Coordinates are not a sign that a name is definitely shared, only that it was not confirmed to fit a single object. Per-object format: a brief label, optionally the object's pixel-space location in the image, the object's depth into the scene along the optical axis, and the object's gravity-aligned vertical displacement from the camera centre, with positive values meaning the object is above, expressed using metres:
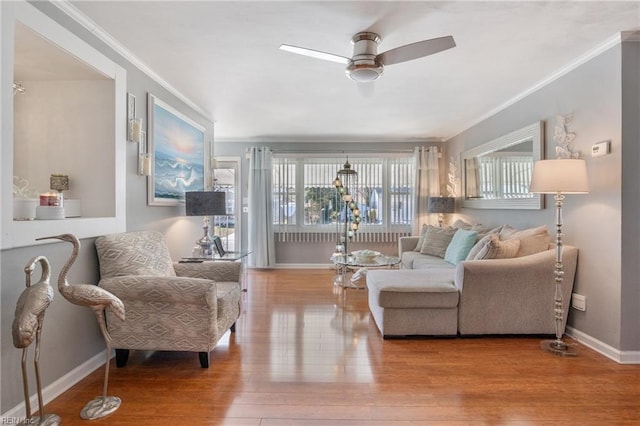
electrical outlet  2.66 -0.75
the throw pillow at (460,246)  3.71 -0.40
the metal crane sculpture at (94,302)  1.72 -0.49
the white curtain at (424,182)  5.74 +0.54
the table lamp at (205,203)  3.37 +0.09
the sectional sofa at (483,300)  2.74 -0.74
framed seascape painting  3.04 +0.62
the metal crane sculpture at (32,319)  1.47 -0.50
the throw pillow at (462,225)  4.48 -0.18
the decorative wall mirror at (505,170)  3.34 +0.53
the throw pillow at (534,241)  2.92 -0.26
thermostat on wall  2.44 +0.50
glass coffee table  3.79 -0.60
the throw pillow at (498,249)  2.88 -0.33
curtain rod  5.84 +1.11
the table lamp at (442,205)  5.22 +0.12
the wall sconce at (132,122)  2.64 +0.74
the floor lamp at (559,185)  2.40 +0.21
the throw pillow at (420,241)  4.79 -0.42
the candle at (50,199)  1.98 +0.08
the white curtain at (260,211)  5.66 +0.02
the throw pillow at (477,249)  3.08 -0.36
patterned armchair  2.13 -0.64
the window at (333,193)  5.83 +0.35
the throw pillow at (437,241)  4.35 -0.39
